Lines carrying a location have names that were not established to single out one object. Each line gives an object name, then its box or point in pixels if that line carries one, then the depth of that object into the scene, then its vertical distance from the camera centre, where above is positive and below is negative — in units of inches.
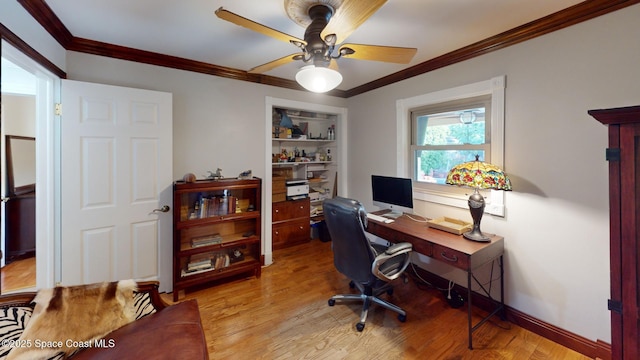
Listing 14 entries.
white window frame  82.4 +19.7
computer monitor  102.7 -6.2
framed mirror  120.9 +8.6
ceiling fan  50.6 +33.3
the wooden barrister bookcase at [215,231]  96.1 -22.1
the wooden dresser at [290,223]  141.2 -24.9
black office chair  74.0 -24.0
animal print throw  42.2 -26.0
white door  81.6 -0.8
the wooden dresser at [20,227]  119.3 -22.2
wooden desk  70.4 -20.6
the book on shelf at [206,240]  102.3 -24.9
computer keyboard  99.9 -15.9
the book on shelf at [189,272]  98.7 -36.4
